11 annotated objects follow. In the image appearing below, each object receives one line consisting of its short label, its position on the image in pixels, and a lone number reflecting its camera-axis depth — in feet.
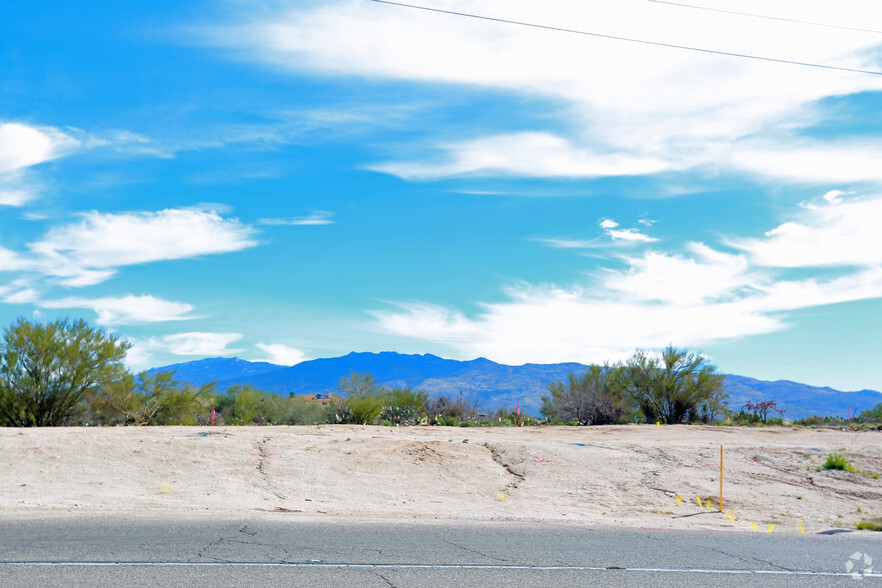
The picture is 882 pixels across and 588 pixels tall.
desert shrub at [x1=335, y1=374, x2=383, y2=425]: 92.58
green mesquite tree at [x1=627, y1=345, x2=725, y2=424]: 114.42
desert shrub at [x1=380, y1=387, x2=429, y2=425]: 94.38
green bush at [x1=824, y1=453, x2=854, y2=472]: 66.69
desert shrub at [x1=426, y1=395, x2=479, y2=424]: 106.83
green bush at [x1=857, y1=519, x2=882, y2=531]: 46.29
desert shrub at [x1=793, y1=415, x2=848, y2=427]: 114.11
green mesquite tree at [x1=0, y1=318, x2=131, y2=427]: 87.61
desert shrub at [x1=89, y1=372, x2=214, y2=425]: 92.99
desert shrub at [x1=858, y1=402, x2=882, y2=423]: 116.47
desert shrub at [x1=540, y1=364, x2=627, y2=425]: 107.76
